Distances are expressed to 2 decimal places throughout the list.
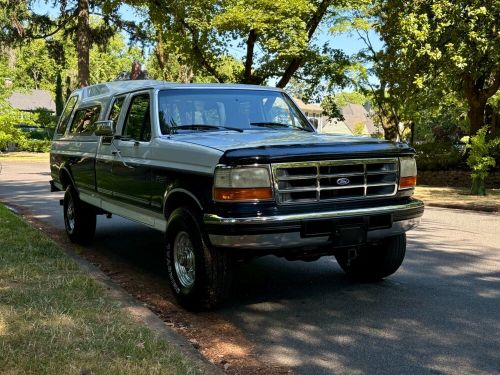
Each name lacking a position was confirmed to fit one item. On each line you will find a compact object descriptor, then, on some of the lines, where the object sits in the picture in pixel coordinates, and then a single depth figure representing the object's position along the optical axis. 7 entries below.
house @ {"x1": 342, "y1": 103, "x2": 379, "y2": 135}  92.00
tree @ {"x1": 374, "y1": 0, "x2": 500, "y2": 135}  18.02
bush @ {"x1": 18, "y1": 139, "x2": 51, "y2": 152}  46.09
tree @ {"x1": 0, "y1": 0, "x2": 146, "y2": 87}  28.89
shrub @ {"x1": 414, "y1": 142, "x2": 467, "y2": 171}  24.16
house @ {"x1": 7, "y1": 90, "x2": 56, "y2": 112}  66.00
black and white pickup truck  4.56
